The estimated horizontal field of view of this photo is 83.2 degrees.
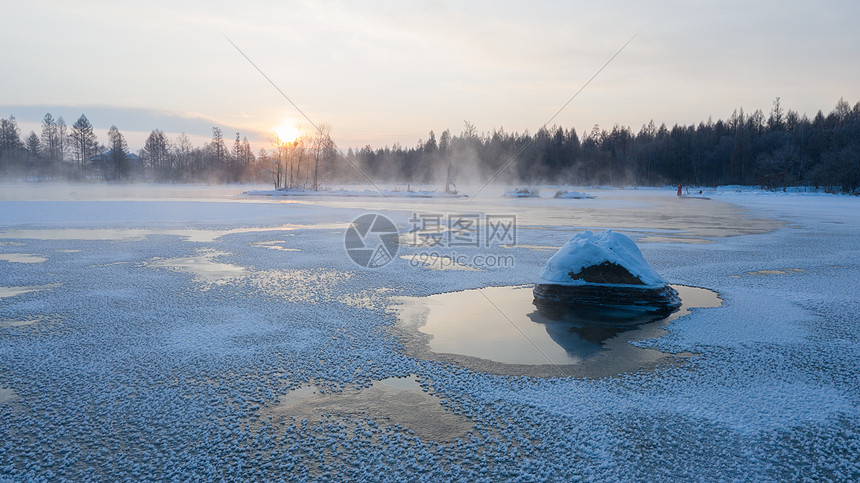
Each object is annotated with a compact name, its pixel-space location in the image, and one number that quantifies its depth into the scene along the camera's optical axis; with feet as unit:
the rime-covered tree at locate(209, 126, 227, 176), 362.33
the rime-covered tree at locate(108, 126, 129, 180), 275.59
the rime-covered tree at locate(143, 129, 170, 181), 344.28
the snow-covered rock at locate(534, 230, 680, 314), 23.85
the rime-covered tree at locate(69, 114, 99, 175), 279.49
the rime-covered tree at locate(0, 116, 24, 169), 259.45
